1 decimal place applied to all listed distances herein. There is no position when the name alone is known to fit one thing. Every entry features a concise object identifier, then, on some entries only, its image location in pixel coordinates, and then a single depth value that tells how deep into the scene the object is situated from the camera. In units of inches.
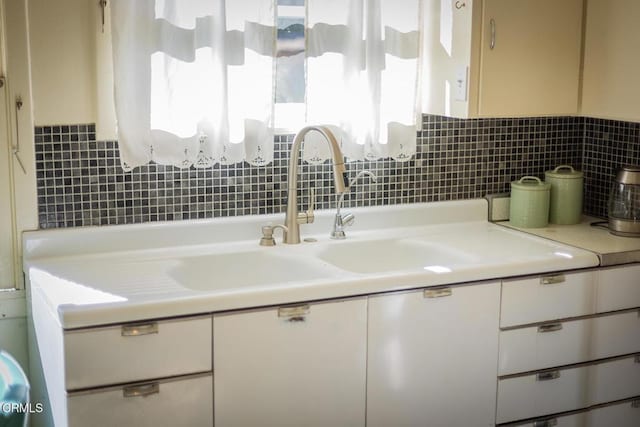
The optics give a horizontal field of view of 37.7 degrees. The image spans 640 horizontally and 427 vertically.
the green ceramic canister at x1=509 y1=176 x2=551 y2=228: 140.9
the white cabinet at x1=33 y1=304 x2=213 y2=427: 99.1
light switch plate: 130.2
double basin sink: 121.6
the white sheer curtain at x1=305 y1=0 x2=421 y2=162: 129.9
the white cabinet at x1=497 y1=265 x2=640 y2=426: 123.3
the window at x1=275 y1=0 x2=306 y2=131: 127.9
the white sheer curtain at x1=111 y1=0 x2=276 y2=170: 119.1
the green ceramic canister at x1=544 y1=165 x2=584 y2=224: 143.7
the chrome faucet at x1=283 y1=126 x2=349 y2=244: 120.0
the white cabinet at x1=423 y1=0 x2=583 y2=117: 129.7
